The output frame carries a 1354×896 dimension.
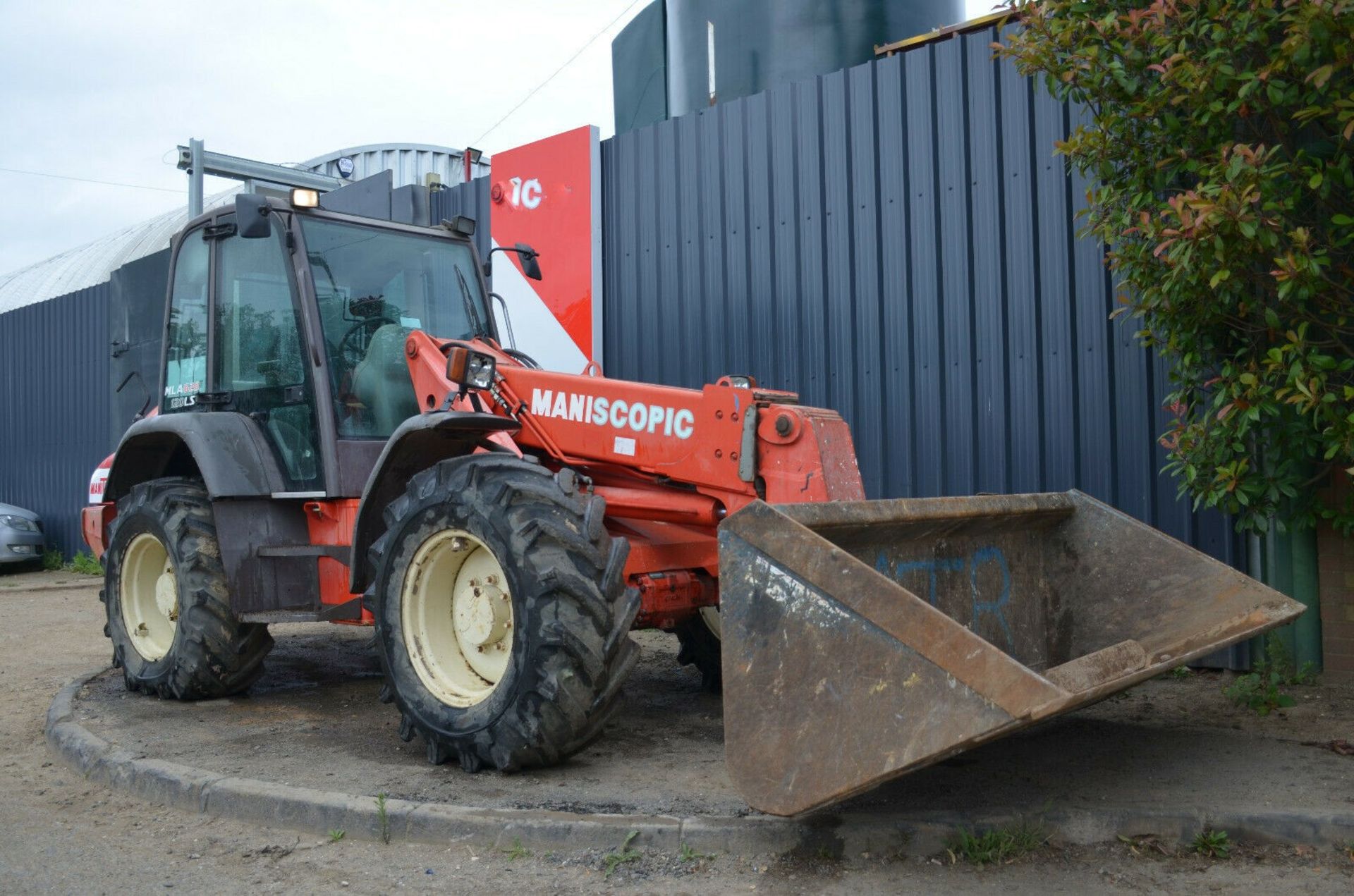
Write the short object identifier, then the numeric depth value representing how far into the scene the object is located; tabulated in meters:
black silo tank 10.27
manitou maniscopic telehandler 3.58
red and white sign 9.33
